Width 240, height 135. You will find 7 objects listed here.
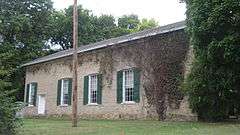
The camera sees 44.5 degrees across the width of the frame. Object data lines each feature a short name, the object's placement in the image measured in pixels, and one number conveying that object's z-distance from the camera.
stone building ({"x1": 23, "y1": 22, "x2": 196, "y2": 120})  14.95
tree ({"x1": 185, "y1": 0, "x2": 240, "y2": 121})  10.09
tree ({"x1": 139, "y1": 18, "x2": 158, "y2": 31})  38.26
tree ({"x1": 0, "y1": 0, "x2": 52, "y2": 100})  28.02
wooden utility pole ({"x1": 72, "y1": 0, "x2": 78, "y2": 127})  12.91
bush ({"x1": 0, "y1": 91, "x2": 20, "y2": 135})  9.31
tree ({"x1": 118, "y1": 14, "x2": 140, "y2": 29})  37.75
